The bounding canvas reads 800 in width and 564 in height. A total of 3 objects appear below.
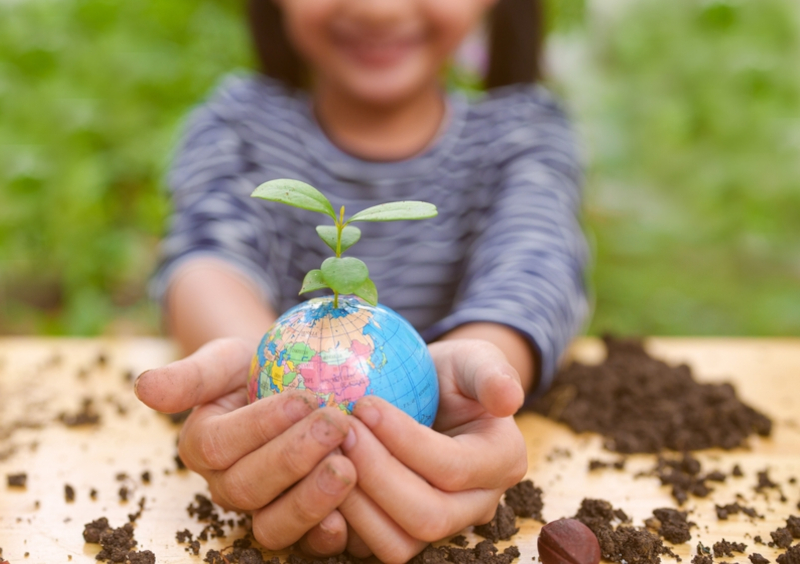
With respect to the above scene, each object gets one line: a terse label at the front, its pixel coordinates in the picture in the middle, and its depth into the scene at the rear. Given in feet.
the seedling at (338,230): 1.47
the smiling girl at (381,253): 1.48
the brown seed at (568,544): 1.53
